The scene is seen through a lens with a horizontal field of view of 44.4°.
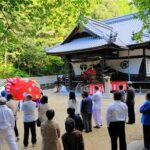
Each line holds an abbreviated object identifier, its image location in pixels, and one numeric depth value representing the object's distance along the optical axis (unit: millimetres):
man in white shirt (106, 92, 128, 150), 4308
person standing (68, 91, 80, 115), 5901
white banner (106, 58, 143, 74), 15070
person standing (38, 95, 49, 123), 5186
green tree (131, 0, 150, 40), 5335
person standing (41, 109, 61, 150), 3485
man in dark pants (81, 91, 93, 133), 6016
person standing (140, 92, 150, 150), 4561
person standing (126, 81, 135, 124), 6710
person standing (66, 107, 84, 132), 4227
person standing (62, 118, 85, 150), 3104
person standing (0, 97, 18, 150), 4227
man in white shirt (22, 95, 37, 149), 5101
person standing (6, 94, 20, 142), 5456
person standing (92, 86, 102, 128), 6513
